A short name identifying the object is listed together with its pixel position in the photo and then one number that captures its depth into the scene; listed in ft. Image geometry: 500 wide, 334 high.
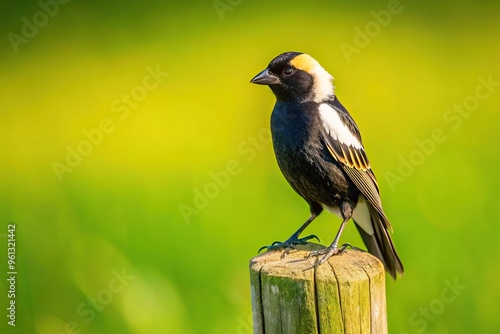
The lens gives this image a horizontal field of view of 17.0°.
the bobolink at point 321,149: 26.99
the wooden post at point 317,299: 19.22
